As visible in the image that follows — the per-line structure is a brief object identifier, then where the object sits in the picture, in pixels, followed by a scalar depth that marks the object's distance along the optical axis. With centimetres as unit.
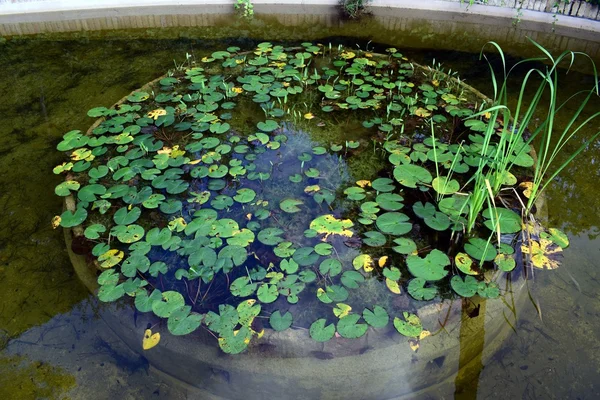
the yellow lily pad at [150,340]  215
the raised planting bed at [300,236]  212
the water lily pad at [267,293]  221
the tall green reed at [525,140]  231
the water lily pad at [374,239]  250
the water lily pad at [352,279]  229
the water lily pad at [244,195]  277
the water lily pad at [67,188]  289
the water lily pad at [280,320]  211
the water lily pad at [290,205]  270
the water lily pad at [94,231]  259
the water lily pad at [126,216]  265
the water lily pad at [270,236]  249
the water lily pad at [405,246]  245
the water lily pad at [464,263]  237
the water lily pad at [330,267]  235
